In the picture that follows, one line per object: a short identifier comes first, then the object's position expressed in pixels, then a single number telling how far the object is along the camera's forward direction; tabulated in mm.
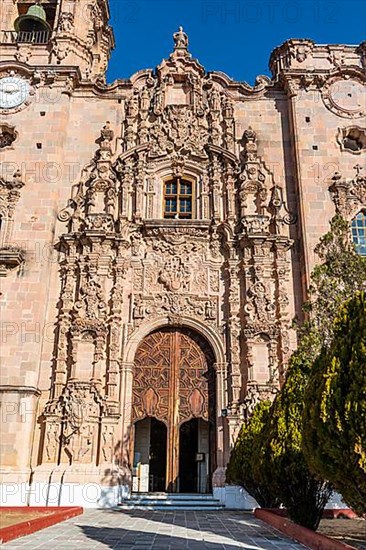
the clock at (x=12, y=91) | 18328
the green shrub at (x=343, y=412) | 5512
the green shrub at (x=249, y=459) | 10656
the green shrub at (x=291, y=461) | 8172
